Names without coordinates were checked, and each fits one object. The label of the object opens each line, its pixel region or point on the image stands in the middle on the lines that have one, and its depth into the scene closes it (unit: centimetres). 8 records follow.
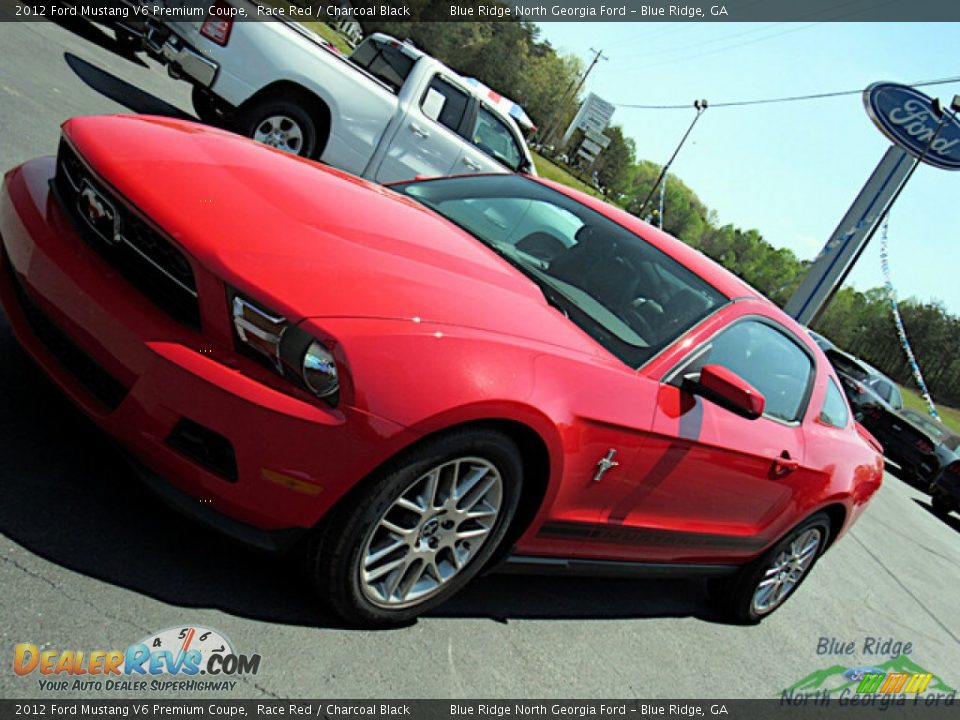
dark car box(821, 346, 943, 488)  1647
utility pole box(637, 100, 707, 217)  5474
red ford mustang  233
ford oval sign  2186
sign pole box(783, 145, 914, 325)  2309
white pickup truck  823
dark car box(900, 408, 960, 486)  1622
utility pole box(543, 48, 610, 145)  10994
